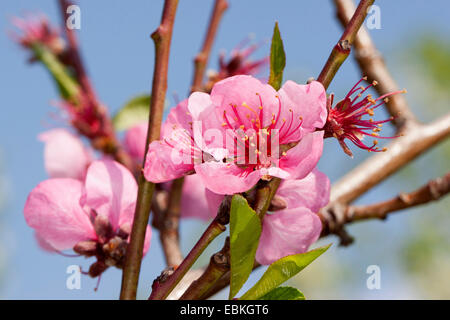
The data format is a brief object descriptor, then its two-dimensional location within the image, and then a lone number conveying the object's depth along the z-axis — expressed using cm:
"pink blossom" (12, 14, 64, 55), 37
